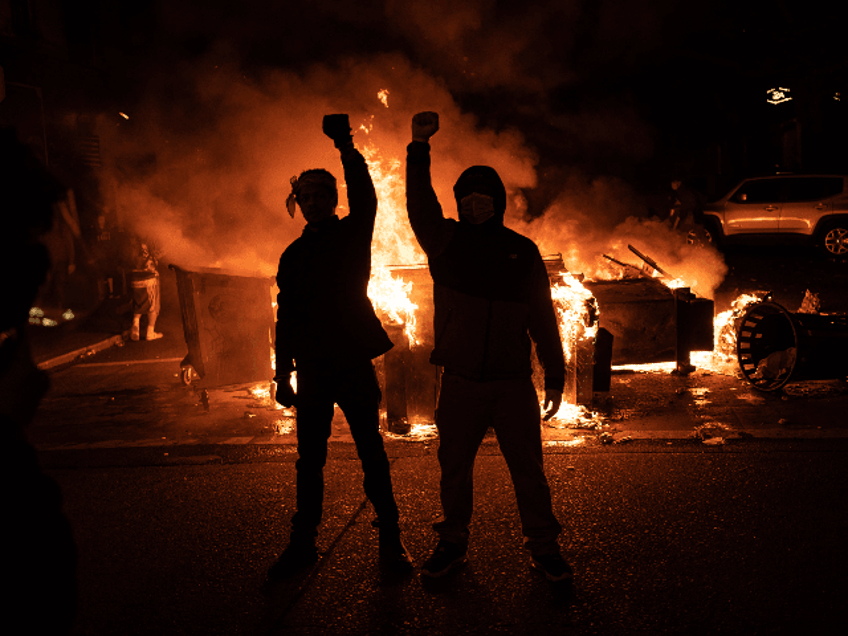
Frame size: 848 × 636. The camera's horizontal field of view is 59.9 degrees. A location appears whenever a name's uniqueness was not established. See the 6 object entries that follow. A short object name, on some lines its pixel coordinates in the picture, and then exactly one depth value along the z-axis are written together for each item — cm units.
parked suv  1324
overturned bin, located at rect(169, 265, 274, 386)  661
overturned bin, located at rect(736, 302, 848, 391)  626
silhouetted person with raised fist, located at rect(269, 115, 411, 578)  325
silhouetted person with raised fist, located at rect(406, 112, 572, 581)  313
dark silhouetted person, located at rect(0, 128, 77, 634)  142
